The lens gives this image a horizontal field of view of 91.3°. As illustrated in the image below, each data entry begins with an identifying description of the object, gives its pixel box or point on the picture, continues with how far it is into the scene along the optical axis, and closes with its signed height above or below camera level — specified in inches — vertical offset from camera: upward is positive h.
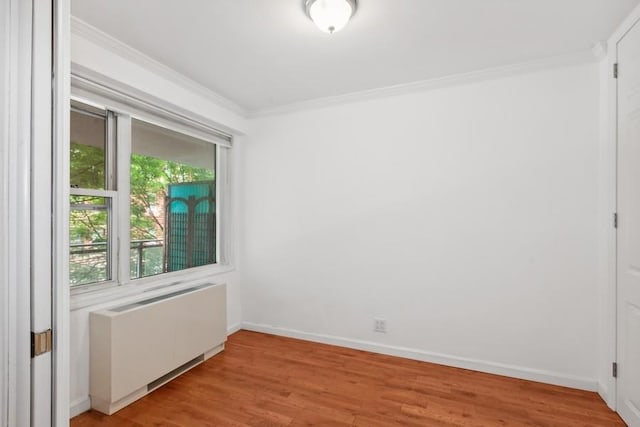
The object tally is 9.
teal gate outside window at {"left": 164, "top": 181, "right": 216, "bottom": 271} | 118.3 -4.3
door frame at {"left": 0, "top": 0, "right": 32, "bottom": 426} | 33.7 +0.3
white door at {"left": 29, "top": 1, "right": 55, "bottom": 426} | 34.9 +1.3
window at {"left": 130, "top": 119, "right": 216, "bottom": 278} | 105.8 +5.4
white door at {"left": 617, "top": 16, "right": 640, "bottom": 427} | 75.2 -3.2
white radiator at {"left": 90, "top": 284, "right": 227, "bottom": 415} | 82.5 -38.3
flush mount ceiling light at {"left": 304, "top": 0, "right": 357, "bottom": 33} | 69.6 +46.1
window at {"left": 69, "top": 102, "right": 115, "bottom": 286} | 87.0 +5.6
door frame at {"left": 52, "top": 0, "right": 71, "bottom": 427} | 36.7 +0.6
